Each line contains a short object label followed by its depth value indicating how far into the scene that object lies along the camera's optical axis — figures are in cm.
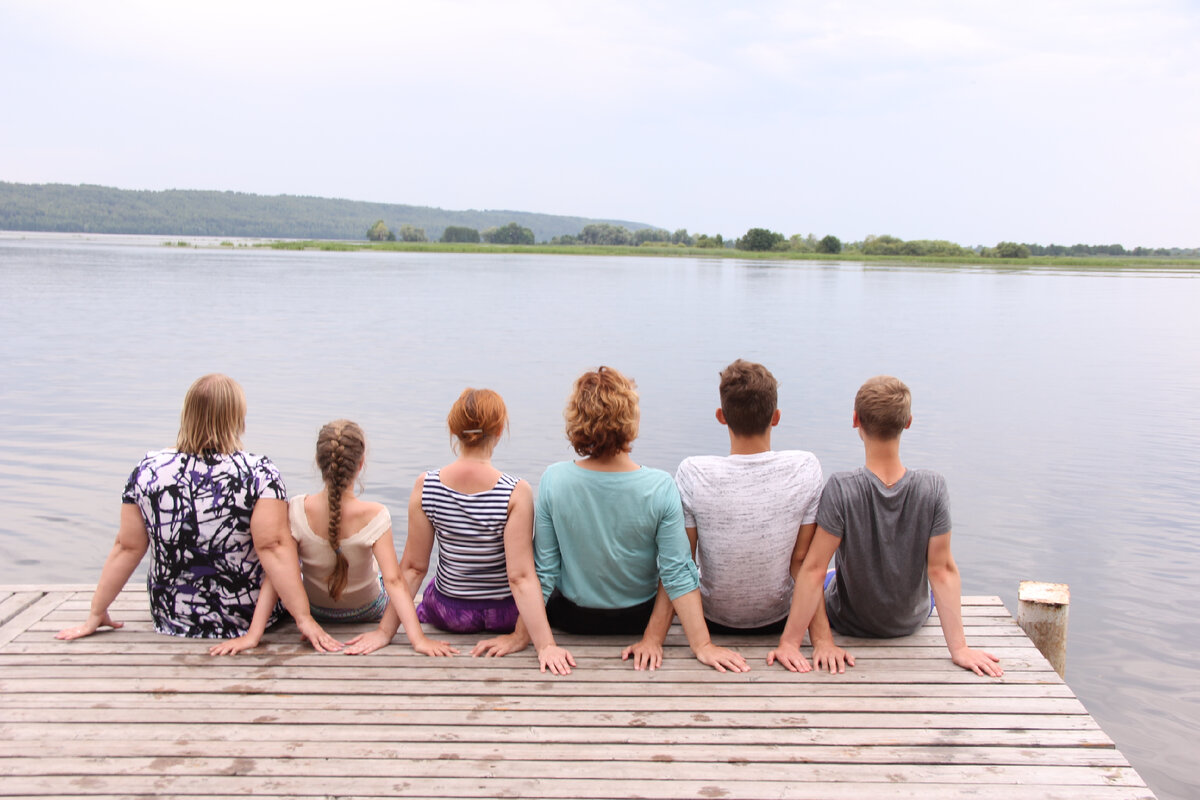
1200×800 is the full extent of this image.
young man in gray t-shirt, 332
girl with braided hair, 340
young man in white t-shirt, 339
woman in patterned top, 337
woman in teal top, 321
